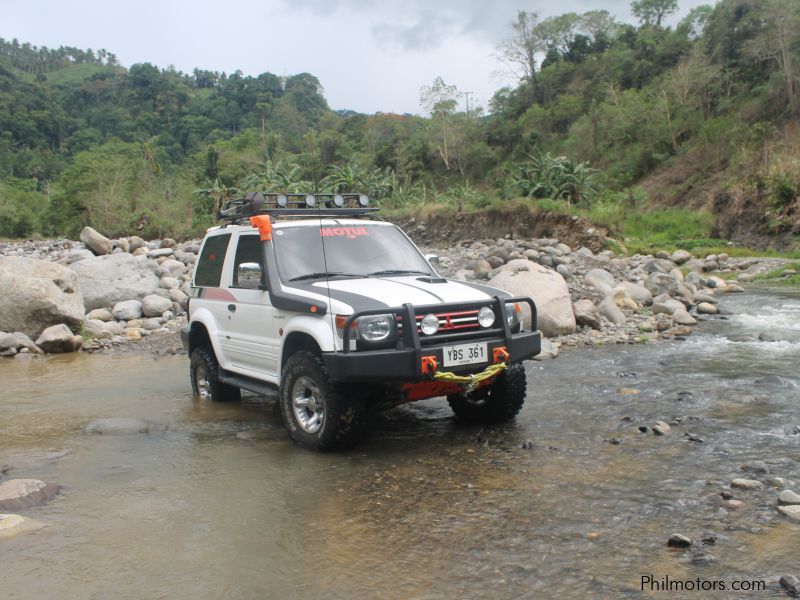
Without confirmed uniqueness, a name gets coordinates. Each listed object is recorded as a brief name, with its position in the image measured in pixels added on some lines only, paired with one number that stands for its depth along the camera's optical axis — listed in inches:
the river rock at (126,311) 637.3
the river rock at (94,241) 1095.0
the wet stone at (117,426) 289.3
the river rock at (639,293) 595.2
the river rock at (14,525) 185.5
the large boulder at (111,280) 660.7
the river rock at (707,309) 585.3
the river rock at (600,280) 598.7
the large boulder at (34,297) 536.7
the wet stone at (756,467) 210.1
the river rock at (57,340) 522.9
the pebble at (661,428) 255.3
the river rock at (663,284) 624.1
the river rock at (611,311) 525.7
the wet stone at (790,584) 139.1
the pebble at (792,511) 173.5
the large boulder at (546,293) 490.3
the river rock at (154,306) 642.2
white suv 222.1
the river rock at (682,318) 526.3
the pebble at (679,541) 161.3
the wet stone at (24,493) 204.4
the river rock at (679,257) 959.0
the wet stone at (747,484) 195.6
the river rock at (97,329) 567.8
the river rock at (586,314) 507.8
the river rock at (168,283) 735.7
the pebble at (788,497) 181.5
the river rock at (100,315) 630.5
